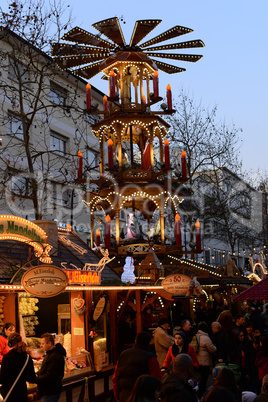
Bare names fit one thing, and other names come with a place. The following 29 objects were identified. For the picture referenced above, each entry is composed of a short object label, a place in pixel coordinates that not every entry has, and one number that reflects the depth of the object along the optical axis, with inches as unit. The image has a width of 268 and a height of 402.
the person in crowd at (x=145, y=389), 192.9
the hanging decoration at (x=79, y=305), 499.8
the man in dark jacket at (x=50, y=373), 307.9
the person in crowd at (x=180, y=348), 335.0
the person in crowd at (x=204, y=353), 406.0
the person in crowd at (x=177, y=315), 676.1
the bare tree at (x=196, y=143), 1182.9
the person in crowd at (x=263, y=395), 189.6
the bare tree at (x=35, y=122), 559.8
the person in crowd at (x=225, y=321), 418.9
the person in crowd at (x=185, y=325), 392.2
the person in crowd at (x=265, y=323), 451.5
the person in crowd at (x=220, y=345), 390.0
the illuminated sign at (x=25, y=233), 398.3
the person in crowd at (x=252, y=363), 393.4
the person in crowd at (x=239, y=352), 390.0
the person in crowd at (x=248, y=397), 219.3
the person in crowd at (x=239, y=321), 437.4
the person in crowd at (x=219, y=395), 178.4
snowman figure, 550.3
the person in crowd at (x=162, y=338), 430.9
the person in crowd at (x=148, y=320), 677.5
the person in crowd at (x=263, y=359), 318.7
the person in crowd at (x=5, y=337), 377.7
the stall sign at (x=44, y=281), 367.6
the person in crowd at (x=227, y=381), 196.2
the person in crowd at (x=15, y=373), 301.6
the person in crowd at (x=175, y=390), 197.9
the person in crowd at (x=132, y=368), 265.6
